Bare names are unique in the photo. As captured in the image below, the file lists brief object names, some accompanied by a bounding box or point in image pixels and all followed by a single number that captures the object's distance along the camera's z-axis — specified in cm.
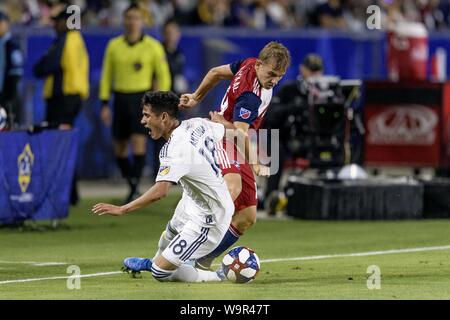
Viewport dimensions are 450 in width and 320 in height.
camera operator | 1873
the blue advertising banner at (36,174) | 1595
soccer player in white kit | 1086
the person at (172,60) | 2052
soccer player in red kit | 1184
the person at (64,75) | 1902
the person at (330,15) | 2786
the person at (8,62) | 1919
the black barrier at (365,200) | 1766
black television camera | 1866
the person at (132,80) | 1934
